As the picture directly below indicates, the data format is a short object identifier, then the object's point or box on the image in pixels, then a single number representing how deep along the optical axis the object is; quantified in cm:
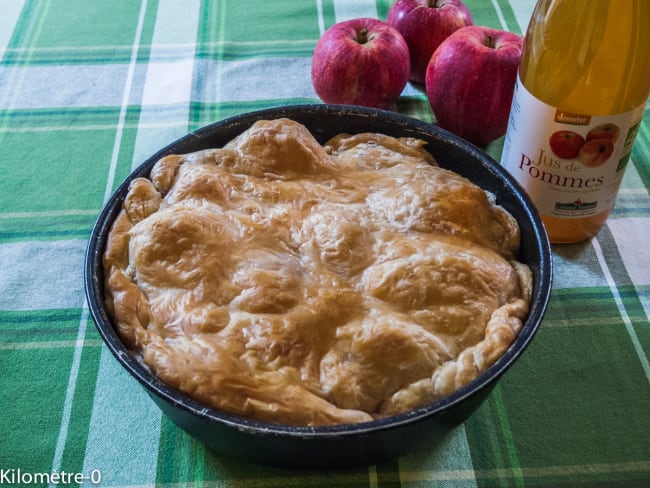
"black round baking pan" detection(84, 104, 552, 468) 76
